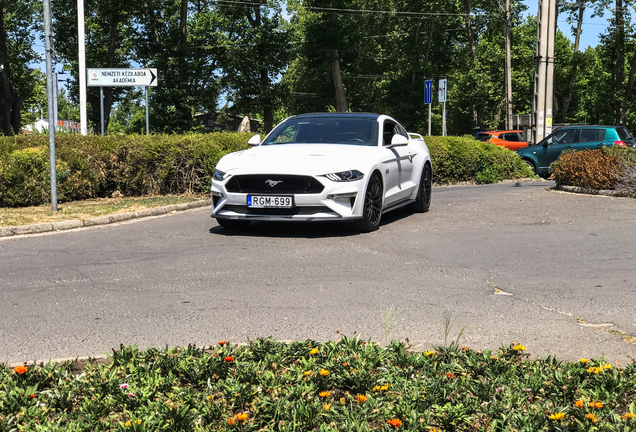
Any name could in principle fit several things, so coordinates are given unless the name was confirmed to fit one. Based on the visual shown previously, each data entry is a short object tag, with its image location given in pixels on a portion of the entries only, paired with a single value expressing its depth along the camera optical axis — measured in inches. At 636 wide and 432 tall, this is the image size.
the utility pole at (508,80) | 1642.5
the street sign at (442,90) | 856.3
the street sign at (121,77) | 699.1
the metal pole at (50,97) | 437.4
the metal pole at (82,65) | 751.7
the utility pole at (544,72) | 919.0
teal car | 824.9
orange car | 1330.6
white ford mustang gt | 345.7
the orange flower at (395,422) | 119.3
